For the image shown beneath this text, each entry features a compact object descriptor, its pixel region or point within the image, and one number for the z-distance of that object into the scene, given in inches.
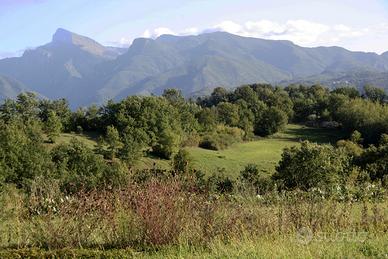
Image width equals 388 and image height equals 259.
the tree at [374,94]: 4162.4
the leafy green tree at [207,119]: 3280.0
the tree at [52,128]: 2476.6
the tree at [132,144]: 2305.4
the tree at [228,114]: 3403.1
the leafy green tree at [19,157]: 1894.7
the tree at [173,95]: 3785.9
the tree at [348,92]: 3966.5
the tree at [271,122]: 3408.0
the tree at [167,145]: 2578.7
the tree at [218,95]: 4414.4
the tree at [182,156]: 2154.5
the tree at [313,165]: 941.8
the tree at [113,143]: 2399.6
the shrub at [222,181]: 1005.3
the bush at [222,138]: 2925.7
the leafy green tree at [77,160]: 1963.6
